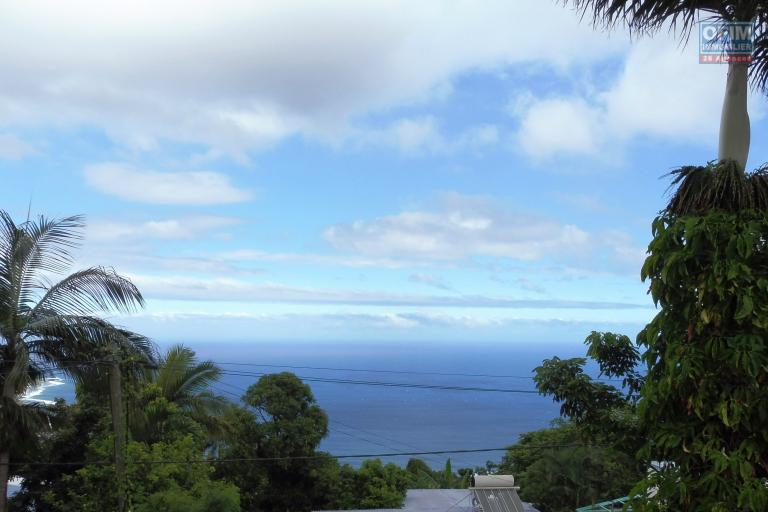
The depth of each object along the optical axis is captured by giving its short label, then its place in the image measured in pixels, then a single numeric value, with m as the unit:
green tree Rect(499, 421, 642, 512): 22.28
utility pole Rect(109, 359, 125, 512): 10.83
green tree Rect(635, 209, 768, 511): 4.75
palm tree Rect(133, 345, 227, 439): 20.08
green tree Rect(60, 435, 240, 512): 14.37
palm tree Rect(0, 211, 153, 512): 10.35
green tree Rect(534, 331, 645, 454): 6.14
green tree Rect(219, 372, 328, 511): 22.80
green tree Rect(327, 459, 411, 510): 22.47
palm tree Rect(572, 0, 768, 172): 5.44
